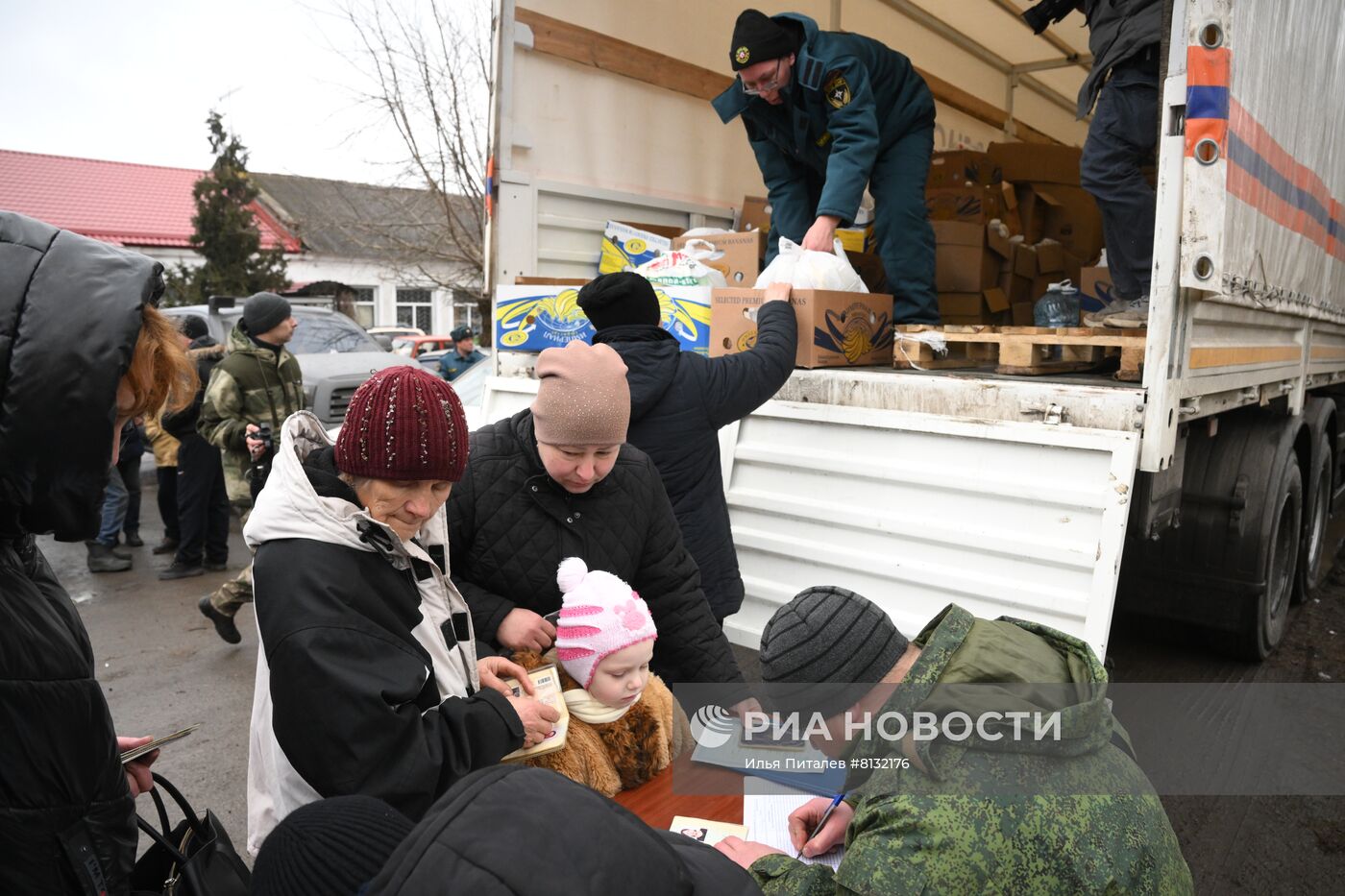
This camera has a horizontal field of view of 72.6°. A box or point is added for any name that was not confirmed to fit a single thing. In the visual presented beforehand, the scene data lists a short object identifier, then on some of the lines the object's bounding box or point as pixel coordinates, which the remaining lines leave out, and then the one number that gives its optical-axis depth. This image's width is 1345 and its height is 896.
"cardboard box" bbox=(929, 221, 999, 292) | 4.69
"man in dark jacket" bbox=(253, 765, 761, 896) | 0.69
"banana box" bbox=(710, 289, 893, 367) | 3.47
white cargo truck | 2.72
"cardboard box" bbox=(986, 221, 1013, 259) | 4.89
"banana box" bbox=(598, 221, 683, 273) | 4.68
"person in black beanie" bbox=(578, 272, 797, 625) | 2.85
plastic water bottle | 4.50
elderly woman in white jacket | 1.43
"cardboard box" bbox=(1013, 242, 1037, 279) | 5.13
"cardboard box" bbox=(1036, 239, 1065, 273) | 5.31
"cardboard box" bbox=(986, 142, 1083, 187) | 5.80
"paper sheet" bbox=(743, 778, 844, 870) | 1.75
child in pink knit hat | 1.82
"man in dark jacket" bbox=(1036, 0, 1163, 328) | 3.65
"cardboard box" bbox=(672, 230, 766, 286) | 4.38
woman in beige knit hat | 2.10
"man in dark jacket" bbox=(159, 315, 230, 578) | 6.35
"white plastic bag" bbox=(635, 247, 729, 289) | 3.84
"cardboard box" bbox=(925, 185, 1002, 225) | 5.14
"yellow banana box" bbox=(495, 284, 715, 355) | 4.02
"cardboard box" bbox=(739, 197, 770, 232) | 5.41
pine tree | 18.52
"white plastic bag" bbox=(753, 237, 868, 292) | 3.65
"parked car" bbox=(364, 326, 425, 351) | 23.91
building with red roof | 24.00
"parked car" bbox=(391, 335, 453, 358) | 17.06
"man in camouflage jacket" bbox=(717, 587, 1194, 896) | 1.25
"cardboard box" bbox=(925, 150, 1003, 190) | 5.71
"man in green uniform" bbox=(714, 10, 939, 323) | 3.97
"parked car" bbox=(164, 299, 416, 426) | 9.03
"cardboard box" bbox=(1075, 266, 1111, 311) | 4.69
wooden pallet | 3.11
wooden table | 1.84
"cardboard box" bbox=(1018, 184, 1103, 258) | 5.80
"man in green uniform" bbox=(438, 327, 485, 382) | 10.08
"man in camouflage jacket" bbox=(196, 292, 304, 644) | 5.51
